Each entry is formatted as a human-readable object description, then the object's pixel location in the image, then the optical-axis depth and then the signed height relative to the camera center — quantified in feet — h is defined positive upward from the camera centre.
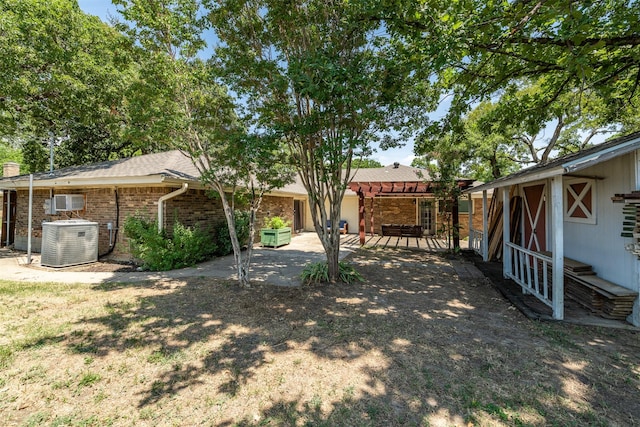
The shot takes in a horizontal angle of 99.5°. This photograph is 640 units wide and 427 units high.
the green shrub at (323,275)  21.08 -4.42
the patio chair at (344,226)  53.38 -1.49
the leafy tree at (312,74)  16.12 +9.29
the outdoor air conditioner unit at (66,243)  25.02 -2.57
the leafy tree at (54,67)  30.94 +18.21
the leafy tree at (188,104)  17.26 +7.91
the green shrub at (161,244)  24.39 -2.55
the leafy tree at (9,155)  115.85 +26.37
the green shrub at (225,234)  31.50 -1.92
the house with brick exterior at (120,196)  26.37 +2.27
